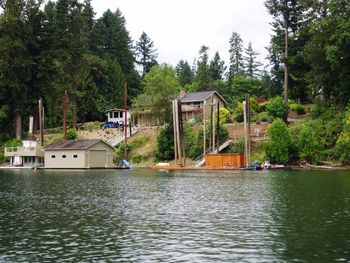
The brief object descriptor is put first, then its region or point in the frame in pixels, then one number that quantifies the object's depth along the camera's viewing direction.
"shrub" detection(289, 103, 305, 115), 78.94
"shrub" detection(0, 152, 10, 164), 81.19
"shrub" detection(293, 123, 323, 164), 62.31
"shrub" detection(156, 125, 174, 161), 73.38
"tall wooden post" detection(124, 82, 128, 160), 77.38
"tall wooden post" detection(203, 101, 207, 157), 68.03
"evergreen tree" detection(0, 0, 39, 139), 78.75
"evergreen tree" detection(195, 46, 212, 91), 125.75
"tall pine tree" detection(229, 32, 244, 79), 140.25
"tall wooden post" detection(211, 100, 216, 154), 67.93
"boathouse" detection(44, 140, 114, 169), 71.69
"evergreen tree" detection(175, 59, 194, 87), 158.38
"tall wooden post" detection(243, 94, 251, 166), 62.37
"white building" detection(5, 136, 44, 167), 75.88
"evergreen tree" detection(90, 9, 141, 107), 120.33
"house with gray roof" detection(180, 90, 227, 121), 97.51
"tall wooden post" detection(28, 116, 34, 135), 85.79
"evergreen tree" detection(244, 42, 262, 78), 140.50
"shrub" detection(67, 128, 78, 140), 86.34
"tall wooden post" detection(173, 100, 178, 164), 67.51
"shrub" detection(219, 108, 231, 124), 82.50
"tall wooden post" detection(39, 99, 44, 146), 78.43
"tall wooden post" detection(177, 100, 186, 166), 66.00
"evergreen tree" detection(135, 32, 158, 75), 142.75
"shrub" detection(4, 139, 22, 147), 82.50
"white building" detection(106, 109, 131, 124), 105.88
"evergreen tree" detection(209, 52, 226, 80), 144.50
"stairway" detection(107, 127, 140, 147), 84.50
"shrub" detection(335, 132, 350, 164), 59.50
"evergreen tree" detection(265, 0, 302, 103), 76.06
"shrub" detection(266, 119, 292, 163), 62.69
